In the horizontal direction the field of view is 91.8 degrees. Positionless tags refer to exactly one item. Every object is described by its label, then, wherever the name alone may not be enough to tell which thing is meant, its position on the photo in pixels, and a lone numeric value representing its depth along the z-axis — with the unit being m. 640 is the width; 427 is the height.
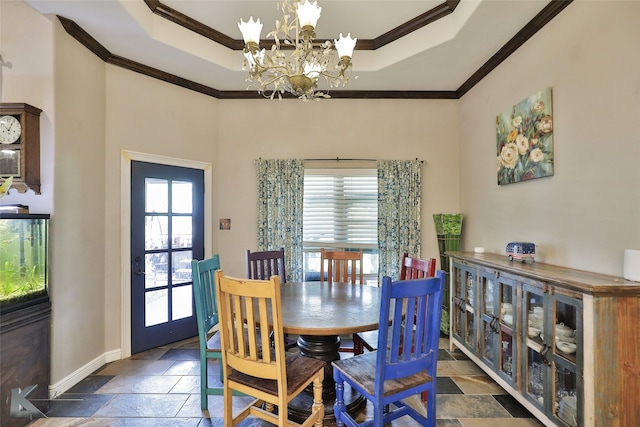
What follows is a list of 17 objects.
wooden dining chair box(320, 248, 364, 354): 3.21
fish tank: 2.04
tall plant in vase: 3.73
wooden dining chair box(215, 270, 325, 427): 1.66
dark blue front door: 3.31
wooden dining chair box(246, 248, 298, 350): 3.12
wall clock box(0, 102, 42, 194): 2.37
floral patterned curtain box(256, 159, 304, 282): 3.96
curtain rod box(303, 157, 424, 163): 4.02
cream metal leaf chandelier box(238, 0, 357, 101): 1.99
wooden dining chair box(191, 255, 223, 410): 2.23
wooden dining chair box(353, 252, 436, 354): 2.41
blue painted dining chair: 1.65
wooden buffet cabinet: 1.61
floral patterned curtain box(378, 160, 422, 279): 3.94
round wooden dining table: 1.88
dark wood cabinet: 2.00
